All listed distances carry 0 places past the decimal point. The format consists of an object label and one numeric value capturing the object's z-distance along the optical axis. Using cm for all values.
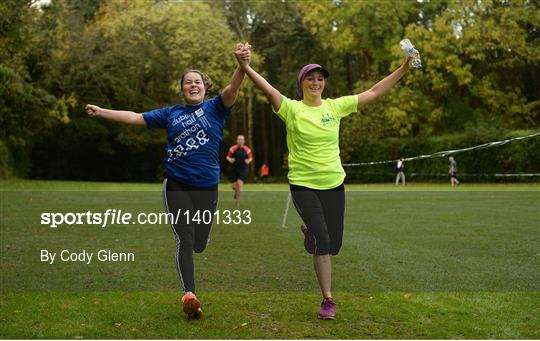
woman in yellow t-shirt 602
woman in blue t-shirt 614
